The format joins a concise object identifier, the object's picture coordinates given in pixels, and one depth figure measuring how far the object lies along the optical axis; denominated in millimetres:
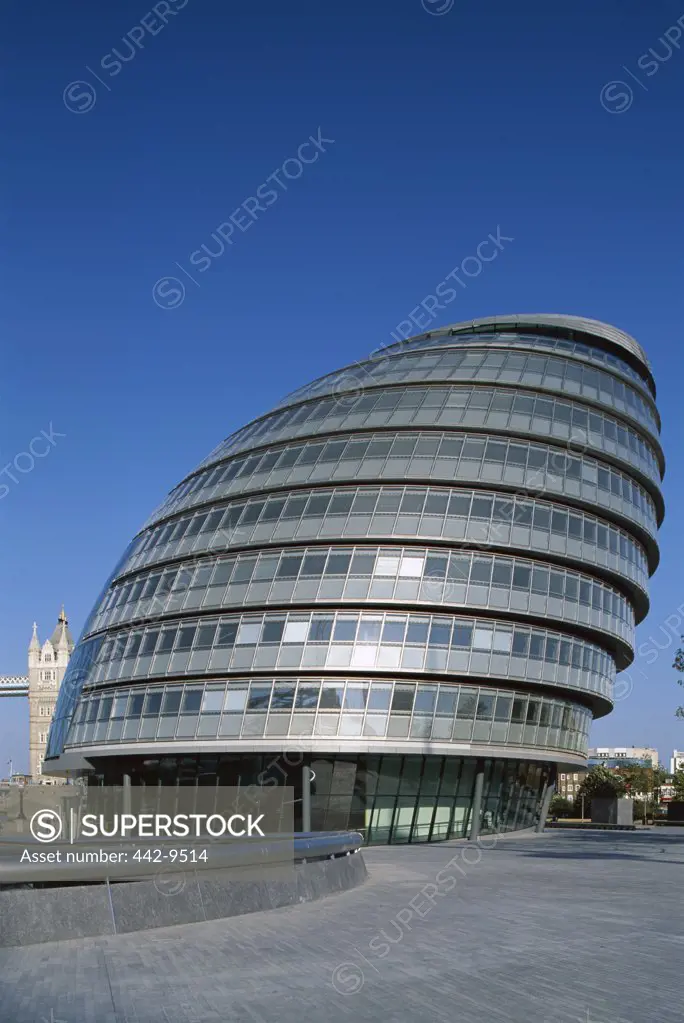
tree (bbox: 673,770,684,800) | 122012
